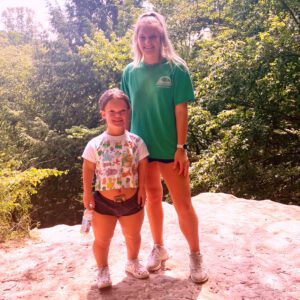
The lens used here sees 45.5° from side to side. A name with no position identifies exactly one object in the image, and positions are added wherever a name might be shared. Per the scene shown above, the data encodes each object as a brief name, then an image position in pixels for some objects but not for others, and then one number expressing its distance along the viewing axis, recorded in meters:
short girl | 2.52
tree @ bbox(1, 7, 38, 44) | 26.02
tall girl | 2.61
